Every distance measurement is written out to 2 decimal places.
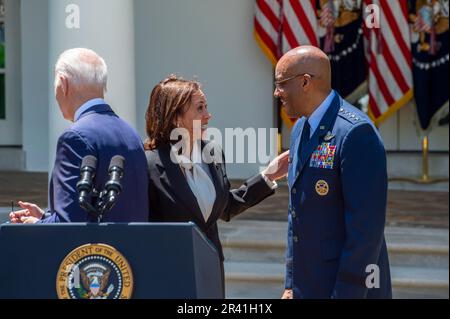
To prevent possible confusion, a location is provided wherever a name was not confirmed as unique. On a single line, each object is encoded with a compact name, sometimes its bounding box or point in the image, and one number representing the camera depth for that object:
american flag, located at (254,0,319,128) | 19.44
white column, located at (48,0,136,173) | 12.80
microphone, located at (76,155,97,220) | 5.08
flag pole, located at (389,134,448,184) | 19.70
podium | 4.93
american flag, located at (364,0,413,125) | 19.34
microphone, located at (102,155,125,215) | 5.11
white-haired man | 5.89
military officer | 6.22
